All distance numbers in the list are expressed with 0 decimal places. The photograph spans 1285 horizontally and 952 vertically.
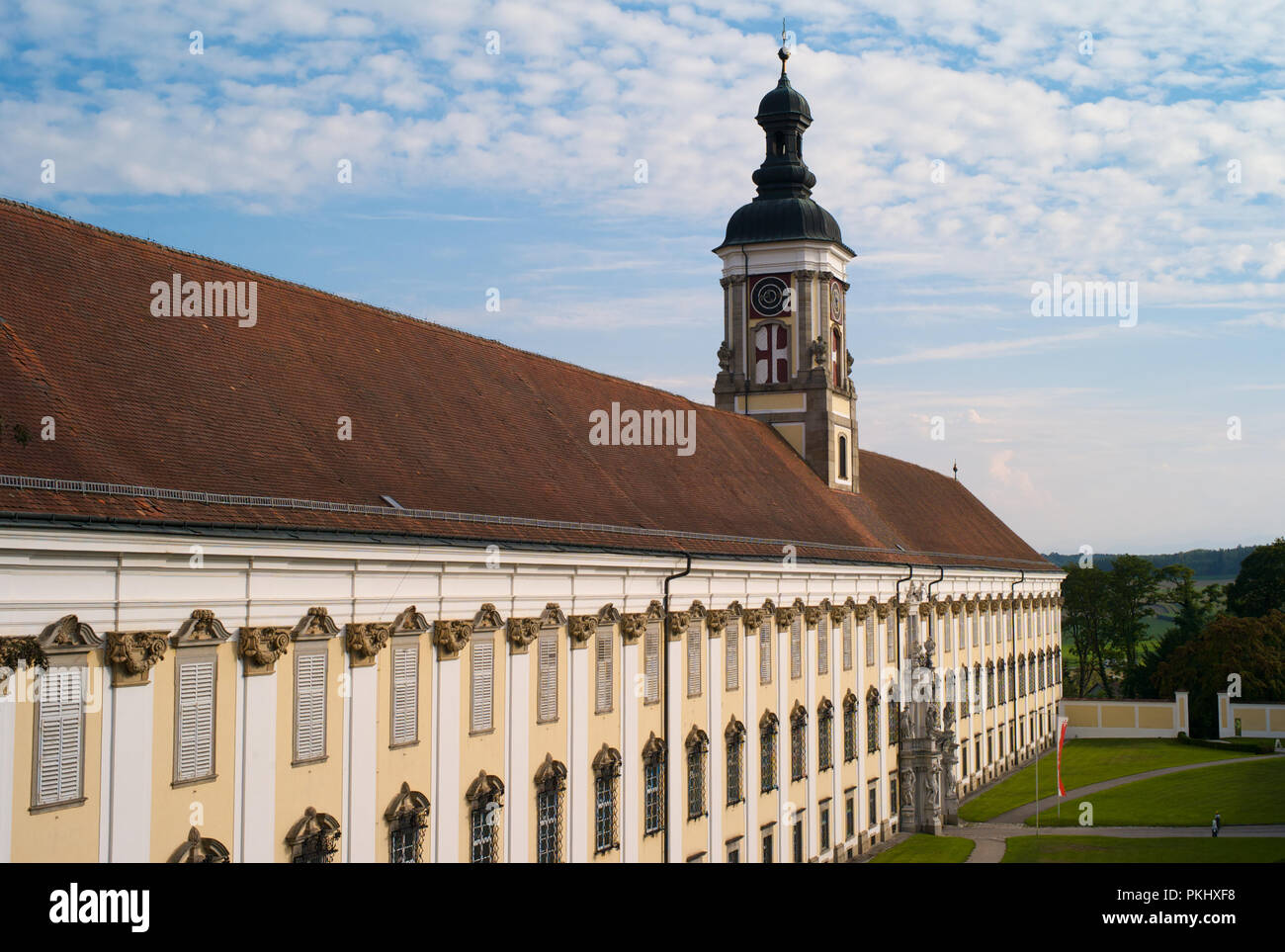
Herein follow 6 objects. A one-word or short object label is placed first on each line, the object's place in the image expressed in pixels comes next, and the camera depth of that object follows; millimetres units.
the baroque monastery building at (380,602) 20156
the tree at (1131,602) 119250
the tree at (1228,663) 89375
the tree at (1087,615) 120188
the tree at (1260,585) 107562
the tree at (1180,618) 104188
